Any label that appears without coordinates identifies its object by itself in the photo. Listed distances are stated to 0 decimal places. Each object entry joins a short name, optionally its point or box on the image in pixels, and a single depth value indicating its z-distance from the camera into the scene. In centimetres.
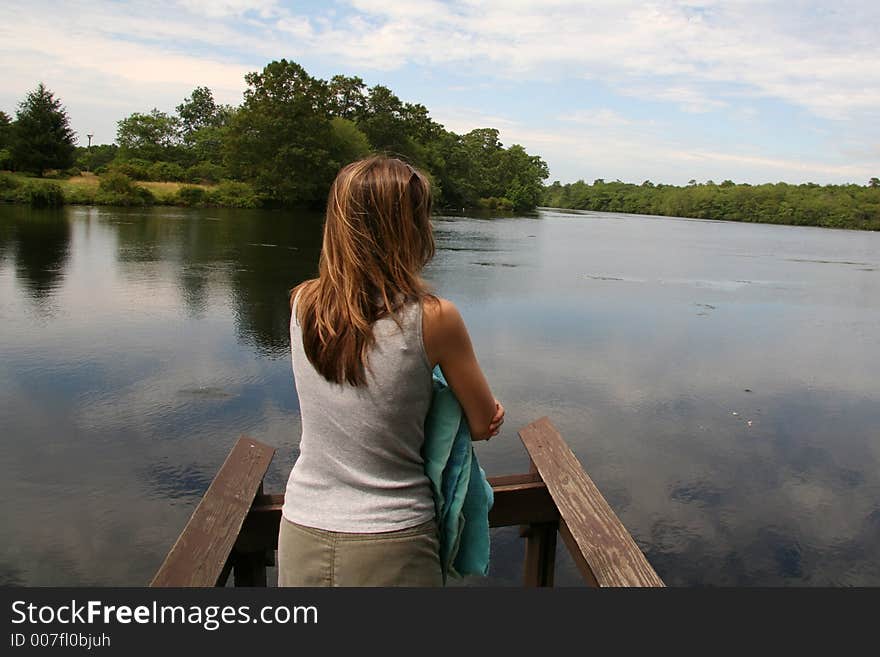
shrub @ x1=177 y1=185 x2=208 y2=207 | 4266
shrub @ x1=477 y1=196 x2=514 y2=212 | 8750
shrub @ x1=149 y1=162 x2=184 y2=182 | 4787
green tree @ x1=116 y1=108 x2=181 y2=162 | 6109
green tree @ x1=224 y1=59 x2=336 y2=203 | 4869
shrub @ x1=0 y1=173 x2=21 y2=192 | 3441
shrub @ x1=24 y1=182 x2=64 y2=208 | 3331
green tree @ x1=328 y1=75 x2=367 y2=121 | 6981
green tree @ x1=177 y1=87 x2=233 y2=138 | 8675
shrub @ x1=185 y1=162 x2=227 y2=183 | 5122
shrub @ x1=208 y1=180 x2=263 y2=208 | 4506
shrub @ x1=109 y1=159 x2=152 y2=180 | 4303
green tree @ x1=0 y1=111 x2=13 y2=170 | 3941
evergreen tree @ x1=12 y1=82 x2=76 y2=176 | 3962
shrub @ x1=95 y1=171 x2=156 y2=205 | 3822
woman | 157
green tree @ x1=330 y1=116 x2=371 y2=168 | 5362
